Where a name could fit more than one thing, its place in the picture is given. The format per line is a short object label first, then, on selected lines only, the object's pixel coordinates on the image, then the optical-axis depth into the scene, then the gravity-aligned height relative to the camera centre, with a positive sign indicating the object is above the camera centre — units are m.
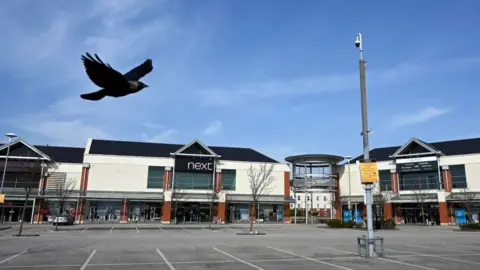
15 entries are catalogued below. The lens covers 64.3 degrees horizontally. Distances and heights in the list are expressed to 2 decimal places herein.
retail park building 47.56 +3.78
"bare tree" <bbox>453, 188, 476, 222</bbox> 44.19 +2.25
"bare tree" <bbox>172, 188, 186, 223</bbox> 48.16 +1.38
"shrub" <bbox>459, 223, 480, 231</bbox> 34.53 -0.95
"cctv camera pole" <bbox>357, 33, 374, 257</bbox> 14.40 +3.06
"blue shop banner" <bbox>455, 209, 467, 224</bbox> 46.22 +0.01
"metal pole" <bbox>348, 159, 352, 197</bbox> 55.30 +3.35
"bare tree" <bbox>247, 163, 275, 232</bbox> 51.69 +4.90
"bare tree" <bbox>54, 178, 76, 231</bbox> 43.34 +2.15
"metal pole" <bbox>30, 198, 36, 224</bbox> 46.19 -0.83
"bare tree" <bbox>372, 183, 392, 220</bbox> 48.52 +2.02
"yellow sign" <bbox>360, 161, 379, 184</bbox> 14.98 +1.61
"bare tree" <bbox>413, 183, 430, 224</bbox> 48.75 +2.42
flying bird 3.09 +1.10
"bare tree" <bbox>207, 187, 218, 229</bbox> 49.41 +1.77
